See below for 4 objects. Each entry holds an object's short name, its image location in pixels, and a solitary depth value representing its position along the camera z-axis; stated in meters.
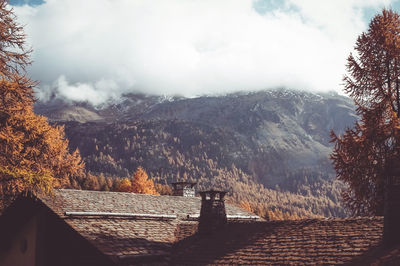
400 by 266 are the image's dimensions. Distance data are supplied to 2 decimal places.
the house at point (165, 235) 10.02
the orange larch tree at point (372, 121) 13.49
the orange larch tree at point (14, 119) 12.19
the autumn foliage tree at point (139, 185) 49.97
